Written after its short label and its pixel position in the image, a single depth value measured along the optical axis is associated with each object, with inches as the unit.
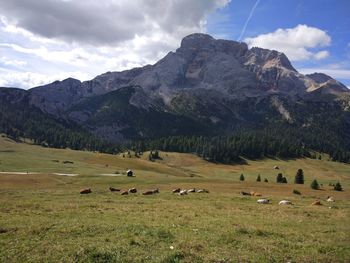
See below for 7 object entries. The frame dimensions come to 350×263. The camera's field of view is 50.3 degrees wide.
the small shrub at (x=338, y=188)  3540.8
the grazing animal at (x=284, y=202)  1948.8
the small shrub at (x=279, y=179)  4895.2
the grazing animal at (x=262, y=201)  1979.2
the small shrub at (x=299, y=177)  4894.2
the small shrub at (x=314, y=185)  3438.5
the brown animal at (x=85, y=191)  2277.1
